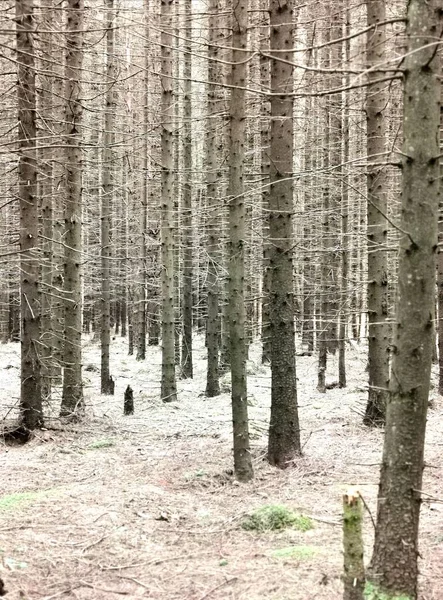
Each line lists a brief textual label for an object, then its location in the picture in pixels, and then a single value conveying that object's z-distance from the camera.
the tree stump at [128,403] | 12.72
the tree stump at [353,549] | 3.44
